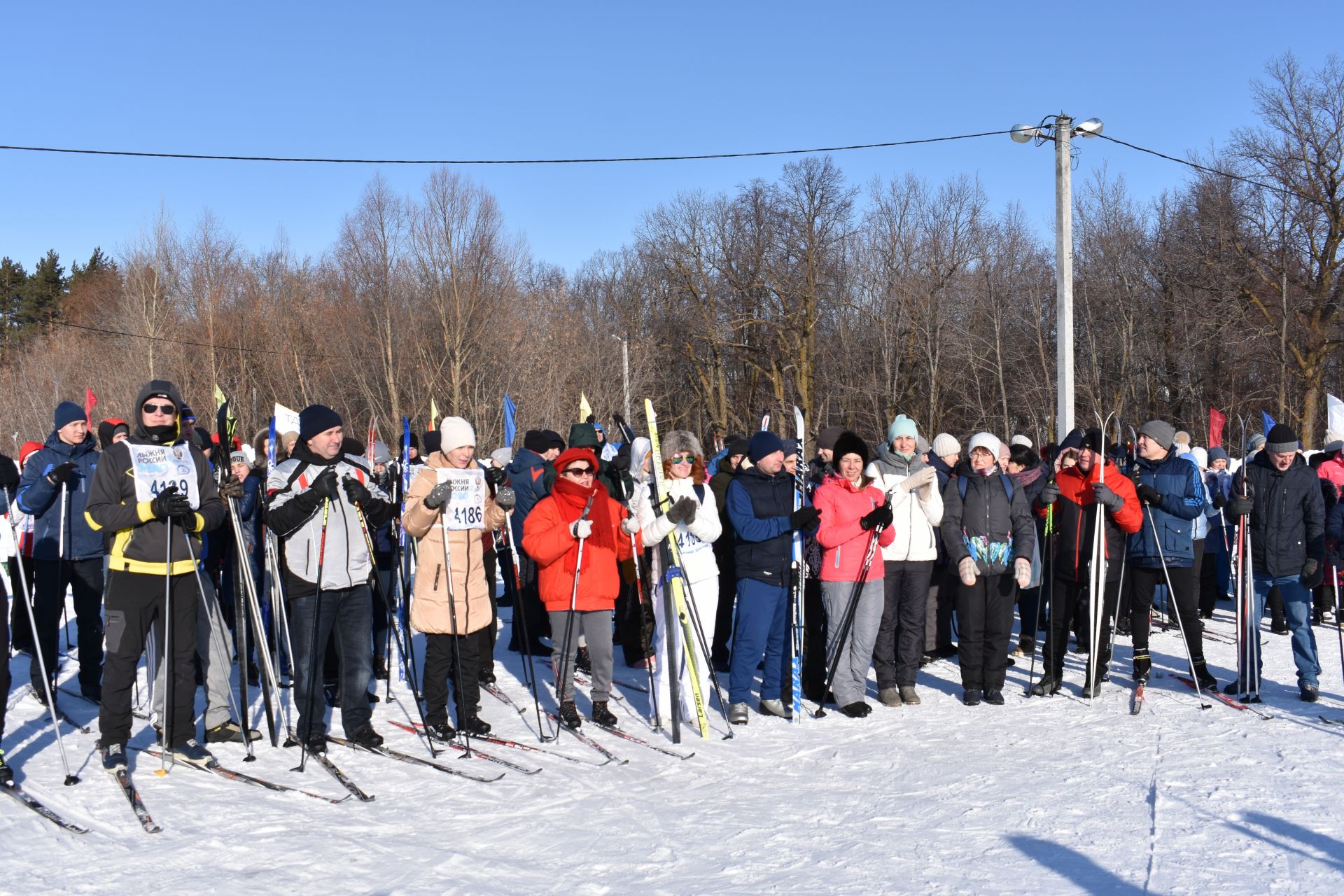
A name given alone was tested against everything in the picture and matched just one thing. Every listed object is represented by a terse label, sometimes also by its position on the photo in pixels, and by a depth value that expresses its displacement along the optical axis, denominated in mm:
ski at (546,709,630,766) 6285
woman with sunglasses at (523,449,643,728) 6797
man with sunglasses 5641
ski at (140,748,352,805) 5531
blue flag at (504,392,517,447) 10008
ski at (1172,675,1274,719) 7334
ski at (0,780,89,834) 4852
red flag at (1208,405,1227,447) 10521
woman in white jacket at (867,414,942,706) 7625
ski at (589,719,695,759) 6371
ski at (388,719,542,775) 5980
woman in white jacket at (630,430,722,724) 6949
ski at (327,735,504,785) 5941
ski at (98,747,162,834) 4879
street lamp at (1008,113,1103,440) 13492
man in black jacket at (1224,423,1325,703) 7555
